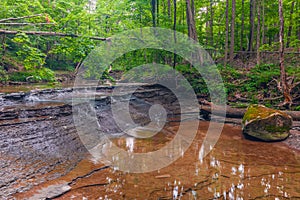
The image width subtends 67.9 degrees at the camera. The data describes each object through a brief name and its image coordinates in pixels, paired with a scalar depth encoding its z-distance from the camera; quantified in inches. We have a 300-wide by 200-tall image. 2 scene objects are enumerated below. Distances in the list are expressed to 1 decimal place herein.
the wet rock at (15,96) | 325.5
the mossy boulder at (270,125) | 272.4
